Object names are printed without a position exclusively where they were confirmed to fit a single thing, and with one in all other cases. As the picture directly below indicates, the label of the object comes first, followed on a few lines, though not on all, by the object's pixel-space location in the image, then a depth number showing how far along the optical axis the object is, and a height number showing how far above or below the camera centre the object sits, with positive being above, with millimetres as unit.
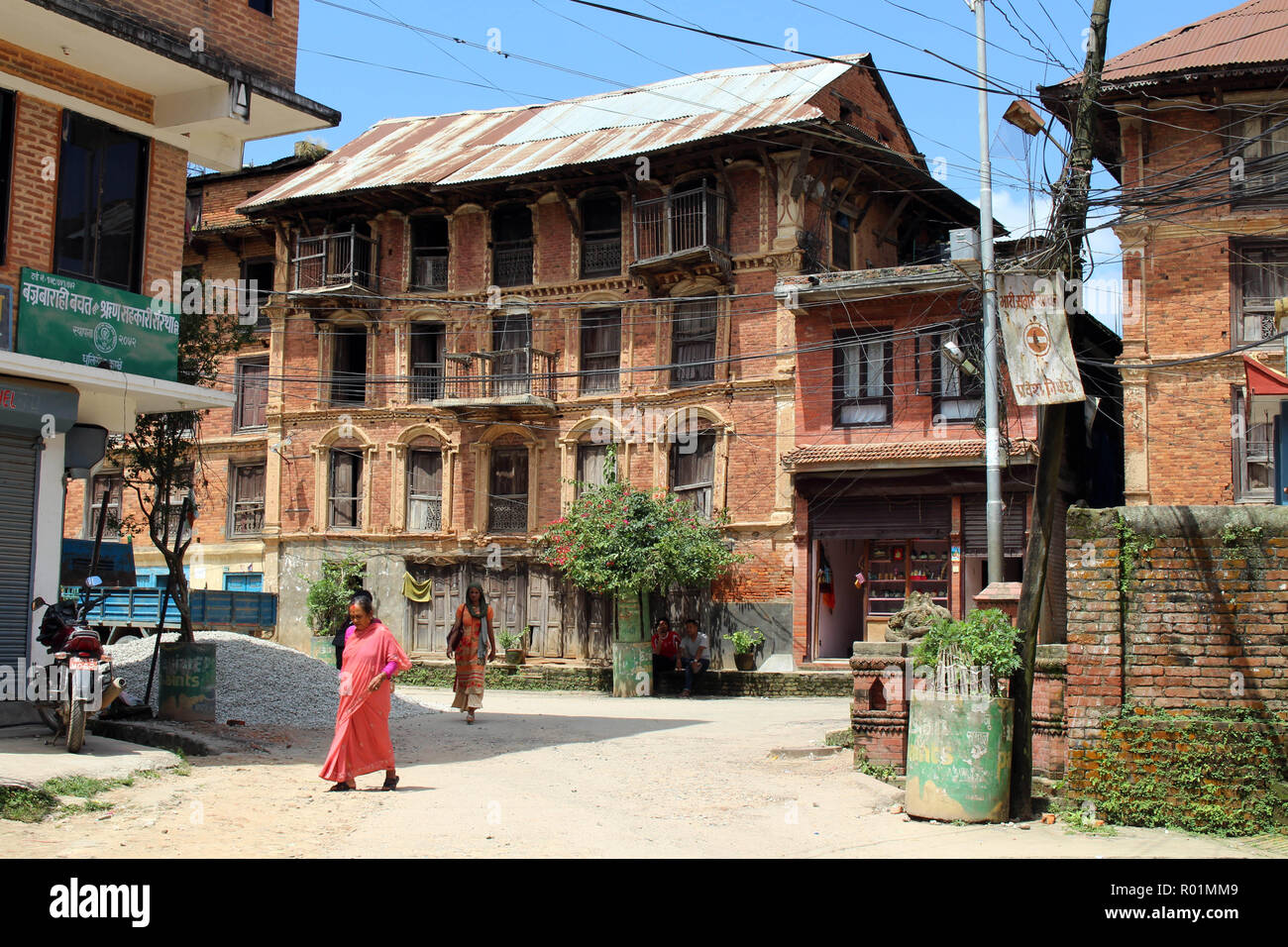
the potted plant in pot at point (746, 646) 25562 -1944
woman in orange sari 15336 -1337
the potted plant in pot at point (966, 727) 9125 -1270
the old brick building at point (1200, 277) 21297 +5055
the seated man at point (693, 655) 24469 -2111
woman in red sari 10172 -1336
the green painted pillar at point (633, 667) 24438 -2336
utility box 21422 +5523
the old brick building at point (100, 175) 11977 +3789
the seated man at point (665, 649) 25656 -2041
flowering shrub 24719 +122
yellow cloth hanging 30688 -1130
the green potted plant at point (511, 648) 28516 -2371
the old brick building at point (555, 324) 26703 +5401
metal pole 19109 +2486
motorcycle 10461 -1181
